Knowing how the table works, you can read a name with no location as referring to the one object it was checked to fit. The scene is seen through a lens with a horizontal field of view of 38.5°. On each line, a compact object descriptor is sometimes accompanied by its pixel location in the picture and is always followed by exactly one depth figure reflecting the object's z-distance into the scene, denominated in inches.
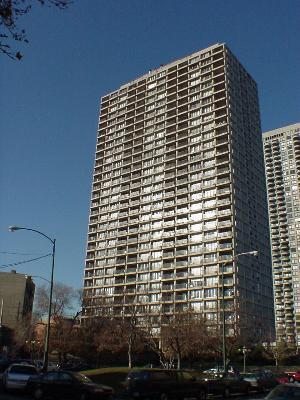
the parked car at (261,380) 1234.4
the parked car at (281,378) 1389.0
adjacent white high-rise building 5487.2
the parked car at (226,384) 1028.5
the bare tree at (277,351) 3060.8
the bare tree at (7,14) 293.6
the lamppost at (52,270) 1007.4
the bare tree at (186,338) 2199.8
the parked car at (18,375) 849.5
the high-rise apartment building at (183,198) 3437.5
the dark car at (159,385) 776.3
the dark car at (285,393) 446.2
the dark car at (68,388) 746.8
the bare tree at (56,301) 2645.2
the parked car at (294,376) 1586.5
